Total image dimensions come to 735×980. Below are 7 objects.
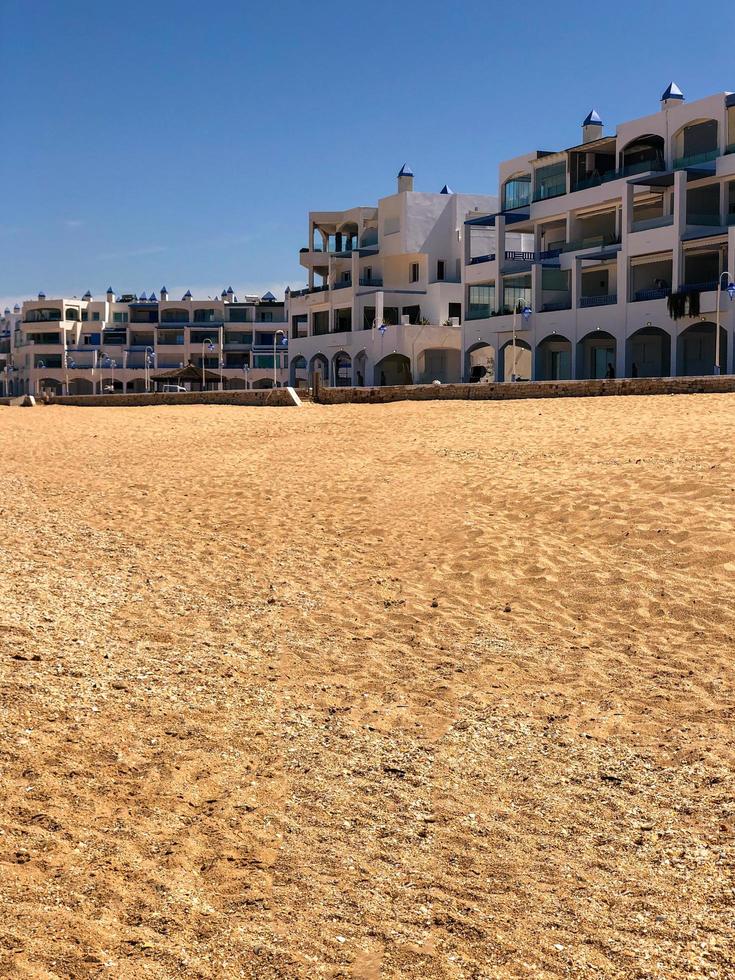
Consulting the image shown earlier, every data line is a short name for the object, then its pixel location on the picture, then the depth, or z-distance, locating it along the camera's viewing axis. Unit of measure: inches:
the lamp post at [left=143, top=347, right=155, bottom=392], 3430.1
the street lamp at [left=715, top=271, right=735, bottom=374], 1517.2
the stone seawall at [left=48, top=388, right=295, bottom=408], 1598.8
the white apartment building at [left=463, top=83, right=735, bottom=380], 1736.0
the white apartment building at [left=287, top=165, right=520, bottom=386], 2534.4
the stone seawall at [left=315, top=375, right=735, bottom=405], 1179.7
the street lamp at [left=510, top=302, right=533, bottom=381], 2031.3
